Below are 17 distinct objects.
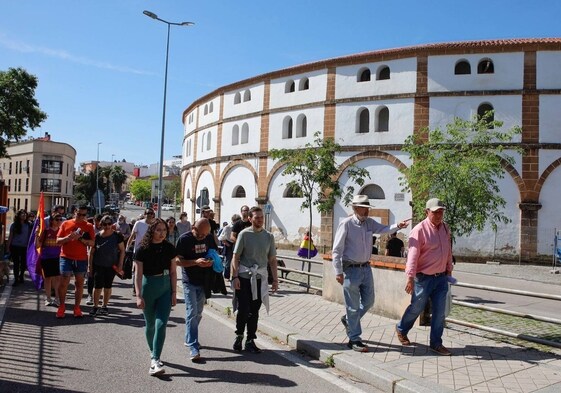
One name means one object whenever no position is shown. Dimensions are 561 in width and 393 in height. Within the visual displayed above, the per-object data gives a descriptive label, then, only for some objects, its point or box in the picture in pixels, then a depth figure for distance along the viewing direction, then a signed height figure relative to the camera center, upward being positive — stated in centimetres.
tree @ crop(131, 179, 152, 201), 13062 +655
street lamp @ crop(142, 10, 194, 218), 2481 +459
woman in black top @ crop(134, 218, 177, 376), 551 -76
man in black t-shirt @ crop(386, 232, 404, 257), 1230 -58
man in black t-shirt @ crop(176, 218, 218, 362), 614 -62
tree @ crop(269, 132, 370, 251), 2031 +226
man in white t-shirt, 1059 -27
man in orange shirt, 855 -63
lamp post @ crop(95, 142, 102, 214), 2061 +46
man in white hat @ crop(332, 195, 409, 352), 630 -51
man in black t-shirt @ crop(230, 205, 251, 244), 997 -13
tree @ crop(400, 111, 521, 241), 1355 +157
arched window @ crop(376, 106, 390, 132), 2691 +570
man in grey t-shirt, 645 -74
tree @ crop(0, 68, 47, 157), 2523 +543
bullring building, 2373 +579
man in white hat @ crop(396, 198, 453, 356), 607 -53
